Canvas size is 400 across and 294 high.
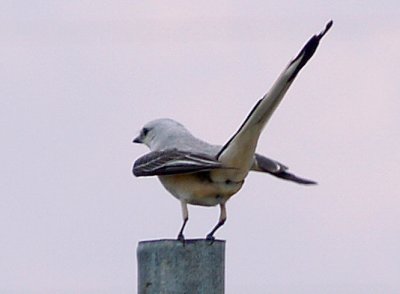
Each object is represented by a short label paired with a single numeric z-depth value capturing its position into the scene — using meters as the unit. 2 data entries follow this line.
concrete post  8.16
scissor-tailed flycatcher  9.62
